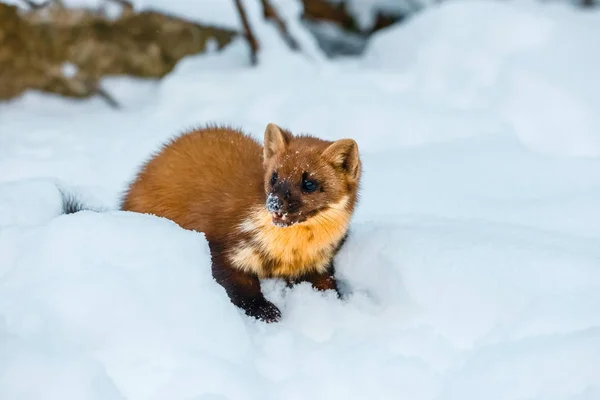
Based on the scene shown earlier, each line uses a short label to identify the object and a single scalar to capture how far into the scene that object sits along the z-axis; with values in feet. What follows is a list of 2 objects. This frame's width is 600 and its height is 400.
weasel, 19.60
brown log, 37.70
